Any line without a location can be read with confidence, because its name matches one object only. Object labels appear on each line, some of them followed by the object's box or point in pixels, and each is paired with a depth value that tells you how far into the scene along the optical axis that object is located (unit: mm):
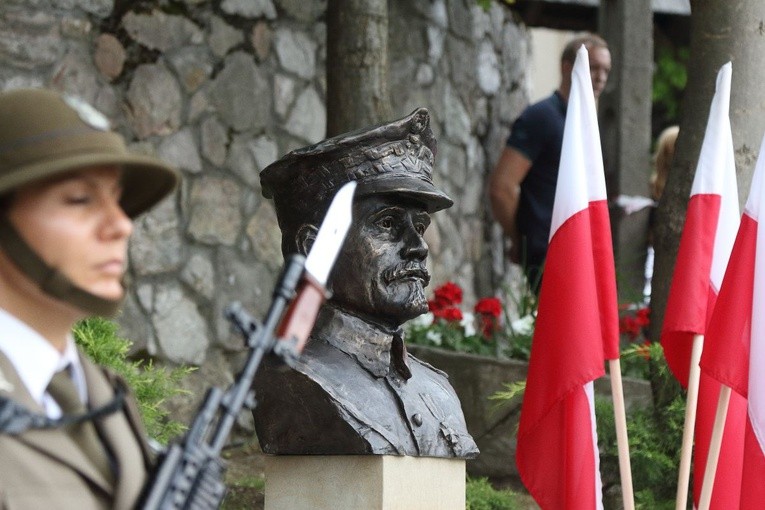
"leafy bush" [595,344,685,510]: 7408
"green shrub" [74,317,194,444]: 6265
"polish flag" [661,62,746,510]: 6452
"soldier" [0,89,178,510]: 2990
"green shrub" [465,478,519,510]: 7425
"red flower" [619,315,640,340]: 9318
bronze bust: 5730
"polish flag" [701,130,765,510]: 5918
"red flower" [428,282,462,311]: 9386
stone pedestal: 5713
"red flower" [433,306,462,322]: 9340
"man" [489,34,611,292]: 10546
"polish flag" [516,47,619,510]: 6231
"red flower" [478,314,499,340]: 9381
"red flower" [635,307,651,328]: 9148
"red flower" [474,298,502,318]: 9318
